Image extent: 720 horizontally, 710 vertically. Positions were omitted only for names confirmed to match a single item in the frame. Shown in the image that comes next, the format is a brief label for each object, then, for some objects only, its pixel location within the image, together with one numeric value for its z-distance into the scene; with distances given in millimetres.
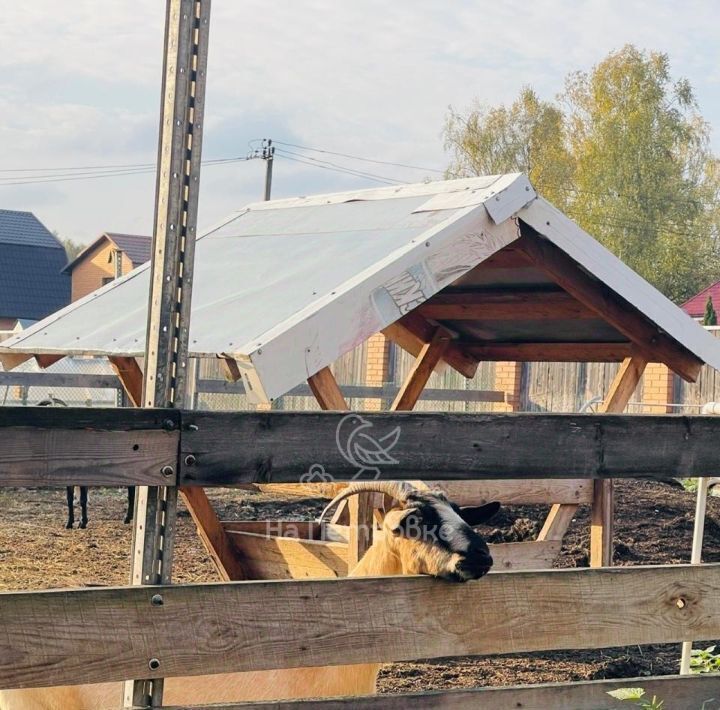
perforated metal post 6426
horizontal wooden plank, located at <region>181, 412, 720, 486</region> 6469
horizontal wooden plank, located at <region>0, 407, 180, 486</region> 5996
